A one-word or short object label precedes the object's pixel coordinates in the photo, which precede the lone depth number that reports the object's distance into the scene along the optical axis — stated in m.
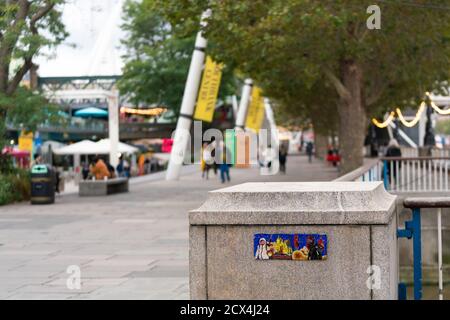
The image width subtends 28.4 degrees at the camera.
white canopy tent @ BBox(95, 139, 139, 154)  42.56
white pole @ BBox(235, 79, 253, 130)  60.31
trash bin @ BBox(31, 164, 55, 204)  24.95
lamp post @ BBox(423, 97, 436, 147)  45.20
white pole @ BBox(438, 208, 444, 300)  6.65
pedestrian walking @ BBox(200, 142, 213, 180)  42.06
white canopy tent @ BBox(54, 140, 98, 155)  43.38
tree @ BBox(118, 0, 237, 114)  58.97
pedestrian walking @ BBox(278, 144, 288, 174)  46.00
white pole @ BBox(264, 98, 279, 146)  88.25
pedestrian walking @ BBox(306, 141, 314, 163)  69.62
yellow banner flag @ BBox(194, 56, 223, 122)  39.19
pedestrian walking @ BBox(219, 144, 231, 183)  37.03
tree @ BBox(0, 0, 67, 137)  24.84
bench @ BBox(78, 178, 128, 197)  29.15
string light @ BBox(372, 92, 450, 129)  38.81
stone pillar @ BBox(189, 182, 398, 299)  5.67
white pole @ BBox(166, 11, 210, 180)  38.78
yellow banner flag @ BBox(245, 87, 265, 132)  57.16
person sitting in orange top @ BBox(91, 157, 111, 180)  30.60
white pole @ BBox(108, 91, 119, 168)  37.00
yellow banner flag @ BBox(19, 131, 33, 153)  36.94
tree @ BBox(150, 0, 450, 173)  22.59
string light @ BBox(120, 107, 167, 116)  75.53
